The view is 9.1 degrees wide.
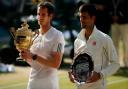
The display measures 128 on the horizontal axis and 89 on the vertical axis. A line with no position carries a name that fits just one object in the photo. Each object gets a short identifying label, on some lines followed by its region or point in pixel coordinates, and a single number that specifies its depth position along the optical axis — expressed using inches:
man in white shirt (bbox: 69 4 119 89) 300.6
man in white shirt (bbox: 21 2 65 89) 330.2
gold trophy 332.9
